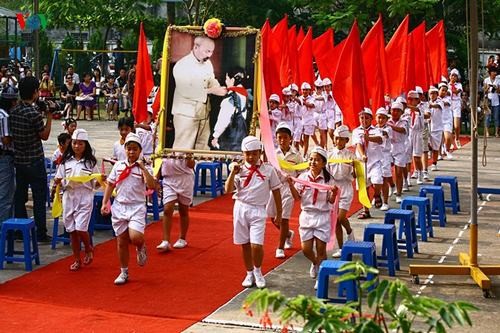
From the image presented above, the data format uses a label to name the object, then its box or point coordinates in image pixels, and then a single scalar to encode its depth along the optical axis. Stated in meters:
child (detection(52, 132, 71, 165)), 12.53
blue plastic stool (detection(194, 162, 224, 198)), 16.84
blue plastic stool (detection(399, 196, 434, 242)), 12.98
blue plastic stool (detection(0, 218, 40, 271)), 10.84
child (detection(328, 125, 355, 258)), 11.90
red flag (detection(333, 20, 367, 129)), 13.47
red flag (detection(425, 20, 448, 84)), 21.61
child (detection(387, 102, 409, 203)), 15.99
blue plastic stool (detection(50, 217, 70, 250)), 12.14
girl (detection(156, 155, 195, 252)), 12.00
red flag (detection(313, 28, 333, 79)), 18.17
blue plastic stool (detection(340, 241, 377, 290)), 9.87
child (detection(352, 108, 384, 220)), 14.00
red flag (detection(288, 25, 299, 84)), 20.14
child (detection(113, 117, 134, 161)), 12.42
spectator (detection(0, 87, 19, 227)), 11.56
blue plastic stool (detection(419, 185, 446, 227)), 14.17
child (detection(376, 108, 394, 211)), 14.88
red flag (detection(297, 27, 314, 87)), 21.08
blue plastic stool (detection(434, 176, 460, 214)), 15.25
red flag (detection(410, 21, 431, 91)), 18.91
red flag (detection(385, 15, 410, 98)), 17.27
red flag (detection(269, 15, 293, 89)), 19.28
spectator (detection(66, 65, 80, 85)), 34.16
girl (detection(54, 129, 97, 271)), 11.03
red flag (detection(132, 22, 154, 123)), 13.07
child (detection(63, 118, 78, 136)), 13.65
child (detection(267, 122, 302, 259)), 11.43
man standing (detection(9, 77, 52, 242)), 11.81
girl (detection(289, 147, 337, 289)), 10.30
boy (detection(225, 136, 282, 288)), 10.05
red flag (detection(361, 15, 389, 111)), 15.09
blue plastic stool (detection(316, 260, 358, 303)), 8.86
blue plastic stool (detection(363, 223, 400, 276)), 10.80
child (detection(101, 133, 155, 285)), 10.30
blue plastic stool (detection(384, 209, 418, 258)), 11.80
